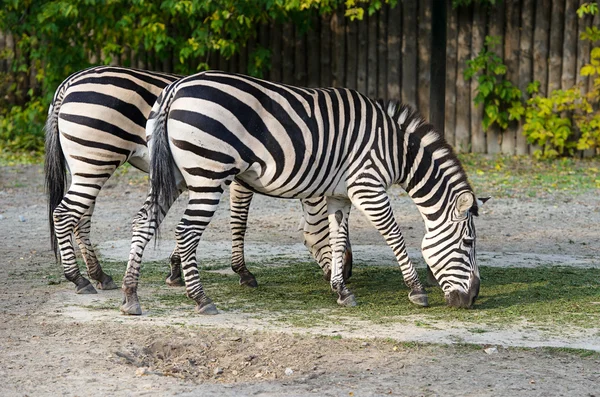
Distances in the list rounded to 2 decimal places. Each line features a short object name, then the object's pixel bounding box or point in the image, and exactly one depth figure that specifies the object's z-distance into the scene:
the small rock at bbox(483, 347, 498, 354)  10.80
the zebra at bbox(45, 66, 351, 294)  13.44
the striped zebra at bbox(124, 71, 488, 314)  12.44
